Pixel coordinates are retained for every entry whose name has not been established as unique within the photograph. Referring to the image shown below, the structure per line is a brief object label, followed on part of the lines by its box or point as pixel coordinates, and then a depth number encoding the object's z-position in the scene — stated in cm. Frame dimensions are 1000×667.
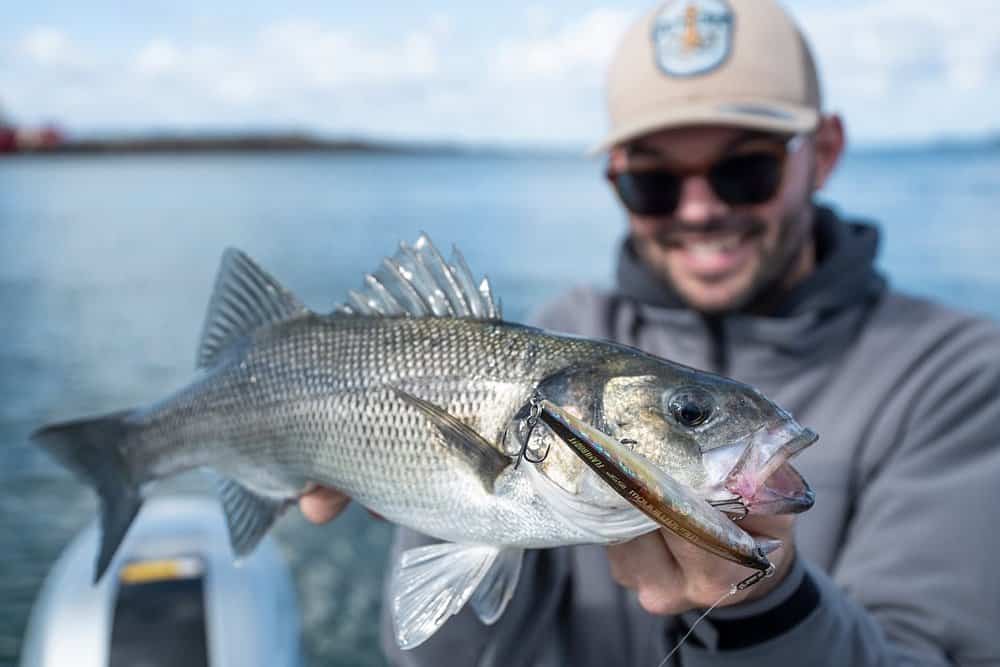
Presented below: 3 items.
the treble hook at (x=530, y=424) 35
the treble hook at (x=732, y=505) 30
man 50
